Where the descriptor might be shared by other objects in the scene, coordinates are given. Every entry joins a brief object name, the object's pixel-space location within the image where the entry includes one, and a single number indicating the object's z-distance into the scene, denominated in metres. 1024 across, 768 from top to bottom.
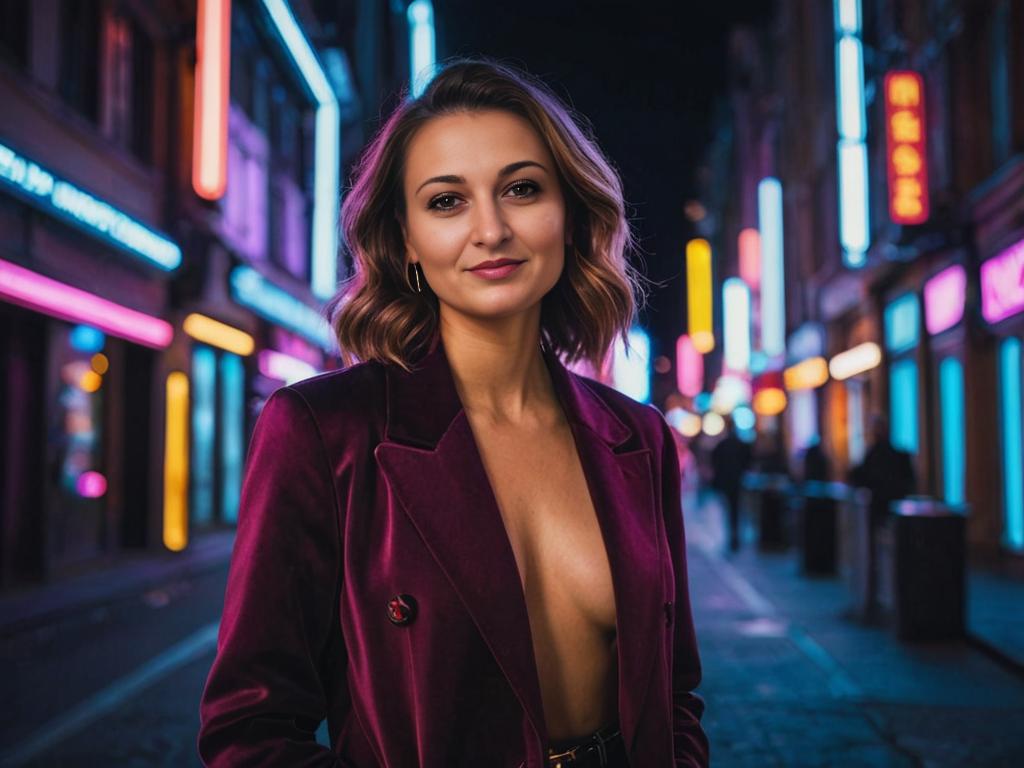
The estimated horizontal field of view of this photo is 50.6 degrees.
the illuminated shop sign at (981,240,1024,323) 12.52
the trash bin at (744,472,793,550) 16.78
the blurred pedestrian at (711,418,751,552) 16.86
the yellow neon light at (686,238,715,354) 53.22
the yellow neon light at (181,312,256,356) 16.98
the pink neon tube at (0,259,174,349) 10.50
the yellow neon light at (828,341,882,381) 20.72
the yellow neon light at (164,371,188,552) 15.48
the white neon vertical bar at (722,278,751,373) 38.69
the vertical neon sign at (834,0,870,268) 18.88
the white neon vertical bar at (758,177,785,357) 30.55
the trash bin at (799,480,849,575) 13.37
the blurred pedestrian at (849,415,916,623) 12.13
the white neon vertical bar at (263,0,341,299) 22.98
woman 1.68
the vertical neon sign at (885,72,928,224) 15.55
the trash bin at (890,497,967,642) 8.64
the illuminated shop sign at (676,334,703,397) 62.66
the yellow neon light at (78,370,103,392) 13.65
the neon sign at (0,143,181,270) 9.91
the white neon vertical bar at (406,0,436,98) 34.41
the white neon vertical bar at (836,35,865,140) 18.88
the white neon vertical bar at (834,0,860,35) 18.50
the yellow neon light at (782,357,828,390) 25.98
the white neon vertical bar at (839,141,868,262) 18.94
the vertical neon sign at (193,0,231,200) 15.37
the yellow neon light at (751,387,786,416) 32.03
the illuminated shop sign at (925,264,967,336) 15.08
